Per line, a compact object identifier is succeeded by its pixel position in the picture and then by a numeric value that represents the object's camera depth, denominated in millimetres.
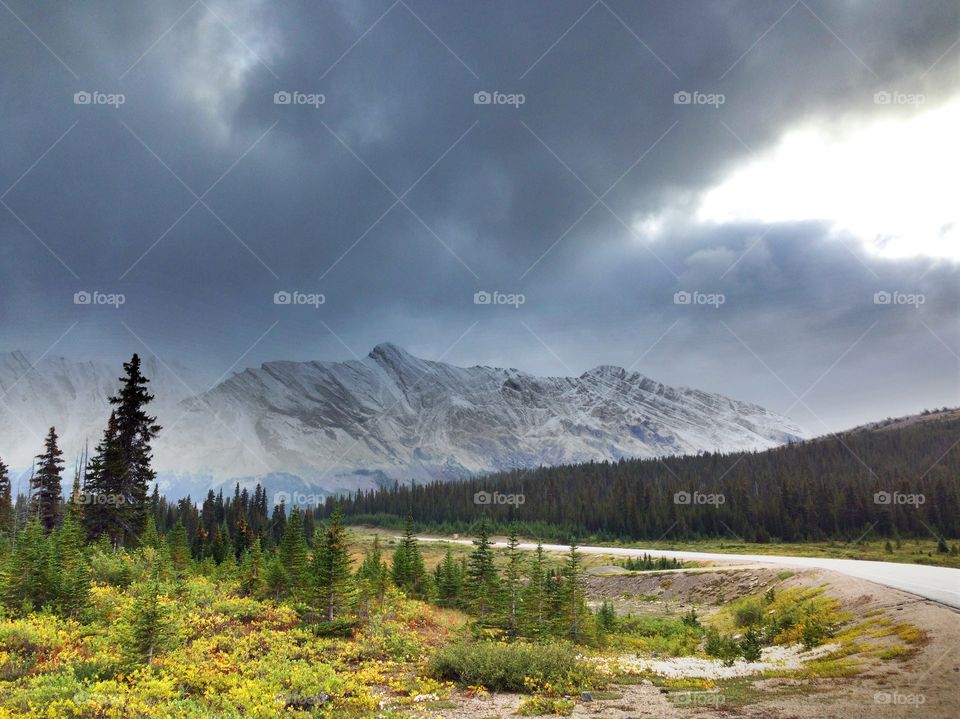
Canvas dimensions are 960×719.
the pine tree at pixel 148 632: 18391
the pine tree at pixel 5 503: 71625
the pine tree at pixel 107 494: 43375
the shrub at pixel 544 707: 15727
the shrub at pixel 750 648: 22375
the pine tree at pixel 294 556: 29875
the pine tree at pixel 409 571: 37375
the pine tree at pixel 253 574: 30828
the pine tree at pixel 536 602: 27328
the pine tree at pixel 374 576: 31141
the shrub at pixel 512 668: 18938
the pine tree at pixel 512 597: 28039
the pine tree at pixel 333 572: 27156
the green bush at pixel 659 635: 27781
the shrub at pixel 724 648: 23422
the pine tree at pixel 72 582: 24359
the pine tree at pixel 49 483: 61438
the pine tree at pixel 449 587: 35969
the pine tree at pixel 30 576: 24094
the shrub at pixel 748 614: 31450
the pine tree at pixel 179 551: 37212
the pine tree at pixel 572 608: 27391
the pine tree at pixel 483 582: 30594
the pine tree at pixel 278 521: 111131
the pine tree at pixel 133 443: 45531
